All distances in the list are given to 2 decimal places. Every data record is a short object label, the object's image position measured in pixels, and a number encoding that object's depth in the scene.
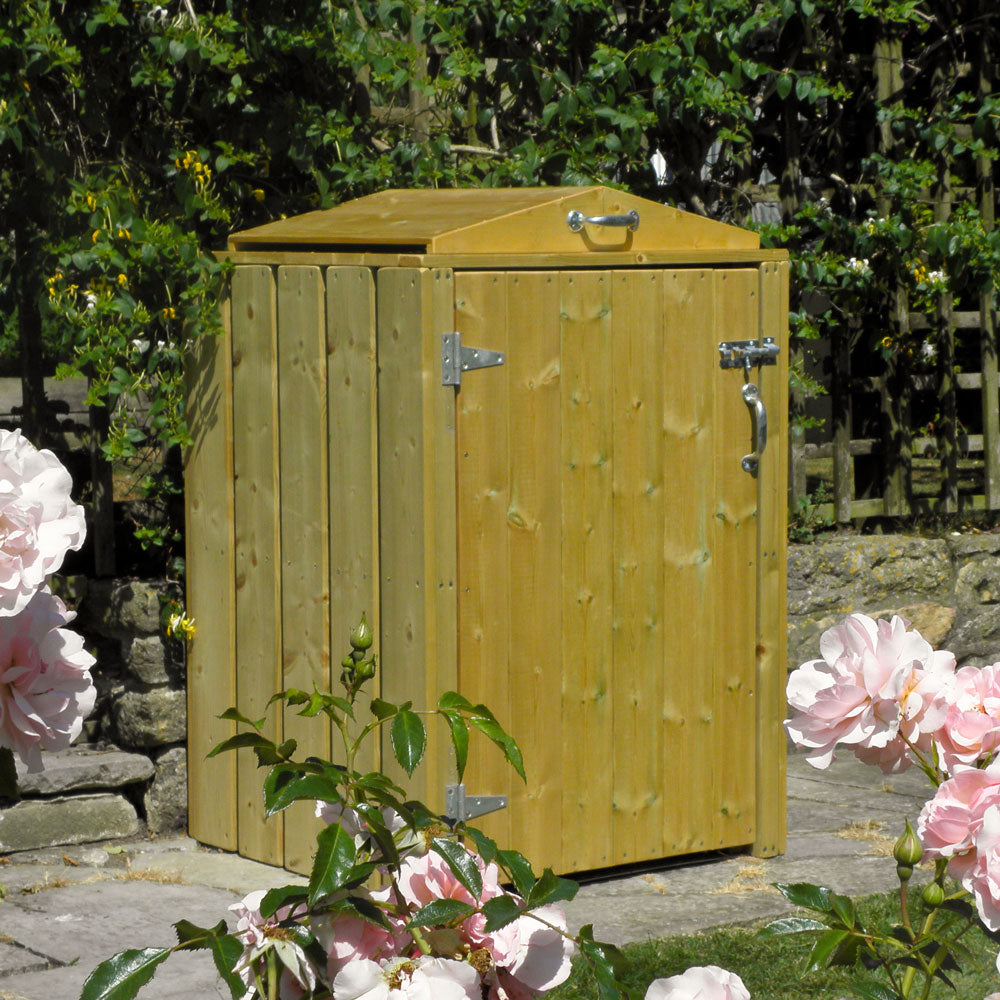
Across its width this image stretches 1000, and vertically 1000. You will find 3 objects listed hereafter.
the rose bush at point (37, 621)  2.00
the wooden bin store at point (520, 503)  7.22
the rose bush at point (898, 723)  2.36
